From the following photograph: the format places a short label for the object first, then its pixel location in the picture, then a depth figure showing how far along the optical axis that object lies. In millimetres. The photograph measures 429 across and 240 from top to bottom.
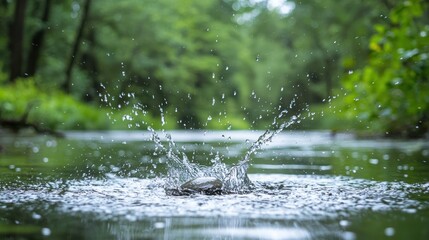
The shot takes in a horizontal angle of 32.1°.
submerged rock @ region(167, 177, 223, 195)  5241
